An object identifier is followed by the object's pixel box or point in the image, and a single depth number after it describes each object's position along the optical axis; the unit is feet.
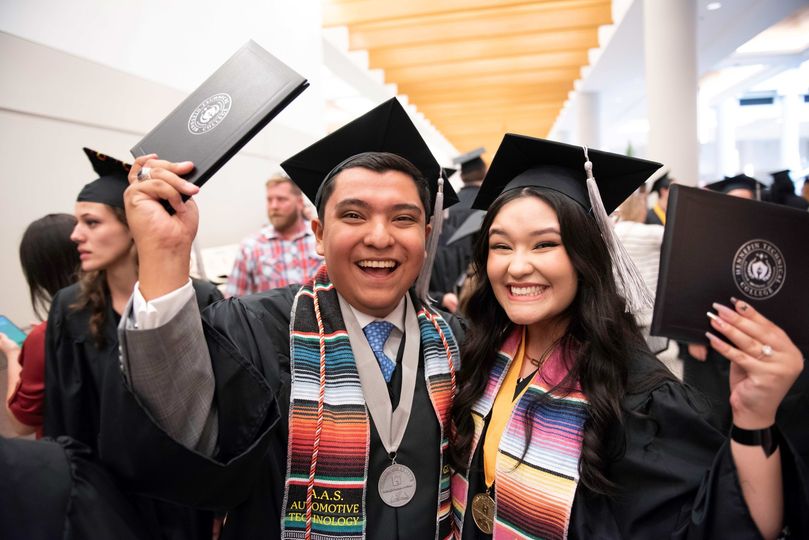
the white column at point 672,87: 19.31
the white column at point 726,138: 46.32
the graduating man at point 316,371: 3.71
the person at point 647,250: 11.62
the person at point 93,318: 7.13
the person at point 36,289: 7.53
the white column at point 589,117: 38.01
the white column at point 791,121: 23.06
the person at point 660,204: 17.94
